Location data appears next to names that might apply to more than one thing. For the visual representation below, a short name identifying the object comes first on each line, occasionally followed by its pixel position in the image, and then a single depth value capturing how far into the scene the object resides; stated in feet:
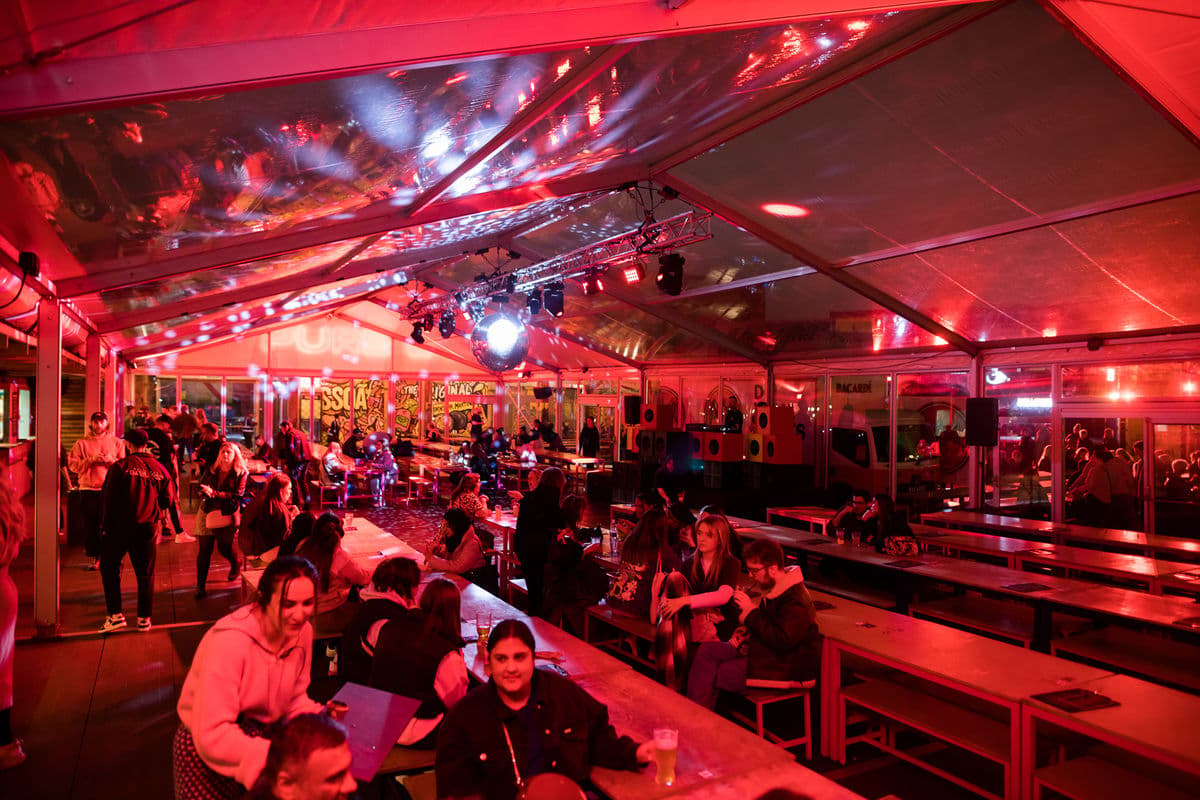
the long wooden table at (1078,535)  21.98
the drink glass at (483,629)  11.61
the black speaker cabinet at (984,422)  30.55
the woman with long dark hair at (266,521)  18.81
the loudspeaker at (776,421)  39.81
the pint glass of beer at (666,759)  7.59
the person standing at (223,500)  21.84
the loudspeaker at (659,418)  47.85
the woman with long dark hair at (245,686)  6.84
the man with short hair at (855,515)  22.41
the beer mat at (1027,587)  16.06
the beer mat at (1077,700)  9.52
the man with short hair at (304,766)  5.69
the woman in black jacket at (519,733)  7.40
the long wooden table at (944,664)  10.16
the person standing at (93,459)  23.73
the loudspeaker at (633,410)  50.18
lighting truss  25.90
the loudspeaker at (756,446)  40.22
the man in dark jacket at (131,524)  18.13
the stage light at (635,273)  27.76
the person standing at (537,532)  18.04
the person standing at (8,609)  11.23
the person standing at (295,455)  35.70
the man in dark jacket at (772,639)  12.40
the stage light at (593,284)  30.89
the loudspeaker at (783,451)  39.58
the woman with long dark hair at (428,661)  9.37
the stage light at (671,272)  25.98
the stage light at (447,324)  44.91
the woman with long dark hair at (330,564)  14.65
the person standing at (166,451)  26.02
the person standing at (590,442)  55.47
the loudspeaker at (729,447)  41.81
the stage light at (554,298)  34.37
